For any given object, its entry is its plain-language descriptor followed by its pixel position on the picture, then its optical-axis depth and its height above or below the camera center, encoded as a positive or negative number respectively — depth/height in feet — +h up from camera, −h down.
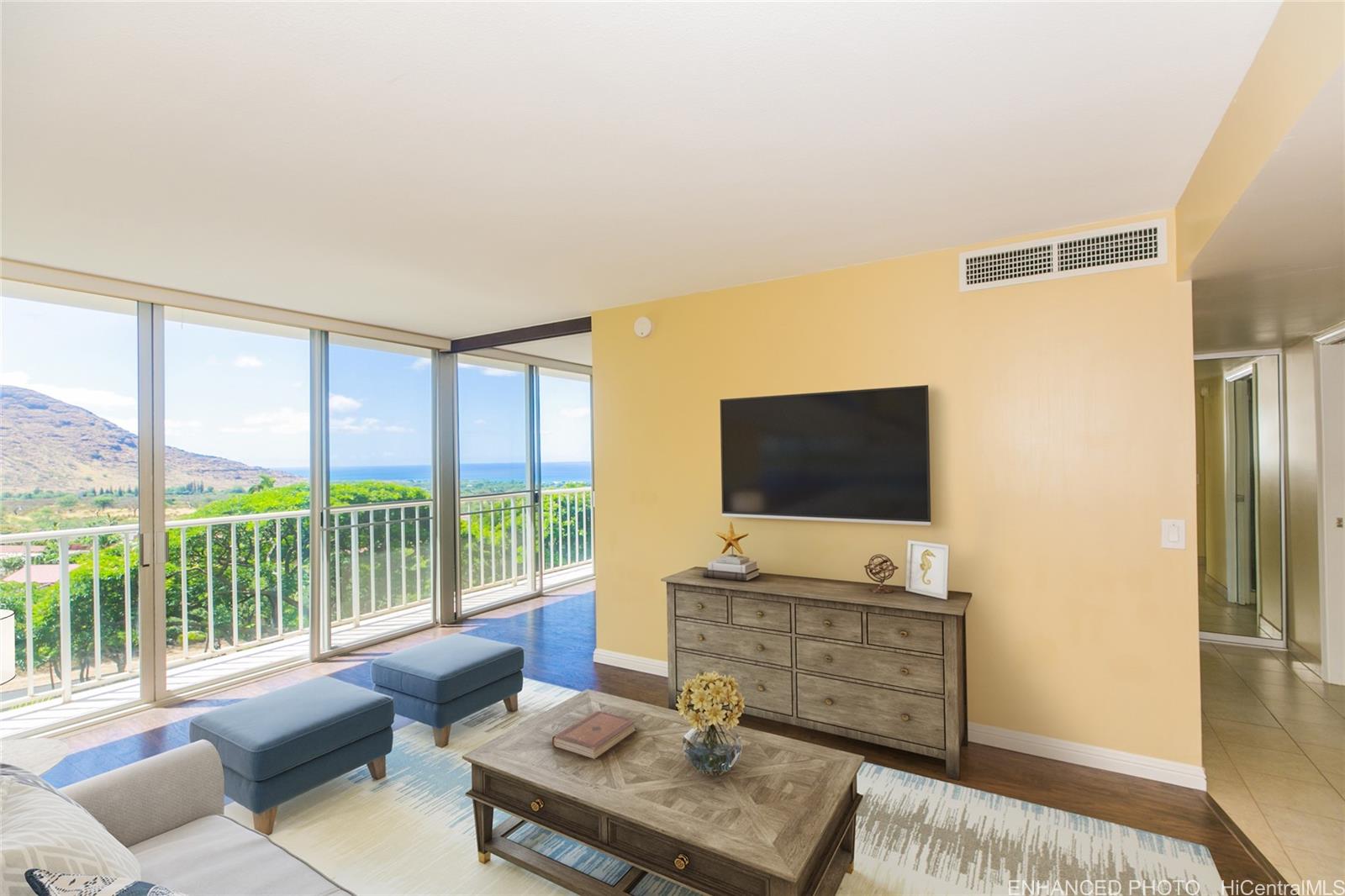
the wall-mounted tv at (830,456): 10.41 -0.07
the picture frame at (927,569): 9.66 -1.94
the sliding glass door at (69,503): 10.82 -0.76
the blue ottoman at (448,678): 10.00 -3.81
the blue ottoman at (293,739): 7.65 -3.73
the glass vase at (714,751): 6.35 -3.15
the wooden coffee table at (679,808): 5.45 -3.47
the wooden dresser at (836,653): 9.00 -3.32
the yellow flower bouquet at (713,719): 6.31 -2.78
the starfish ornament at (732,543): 11.57 -1.72
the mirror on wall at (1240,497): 14.47 -1.39
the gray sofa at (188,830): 4.93 -3.40
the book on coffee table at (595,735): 6.92 -3.31
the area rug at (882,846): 6.78 -4.82
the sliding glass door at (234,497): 12.82 -0.83
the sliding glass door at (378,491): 15.23 -0.86
